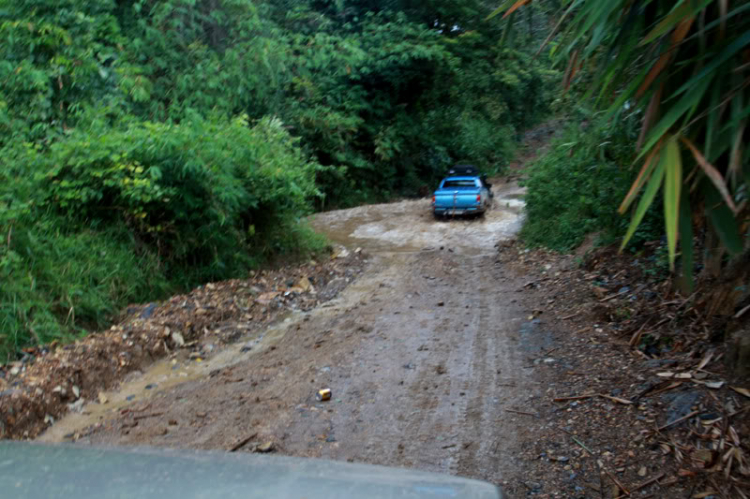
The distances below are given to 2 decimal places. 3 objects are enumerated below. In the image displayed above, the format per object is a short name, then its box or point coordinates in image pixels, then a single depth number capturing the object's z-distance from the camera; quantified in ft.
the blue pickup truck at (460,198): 69.05
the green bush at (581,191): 27.61
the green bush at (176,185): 29.48
